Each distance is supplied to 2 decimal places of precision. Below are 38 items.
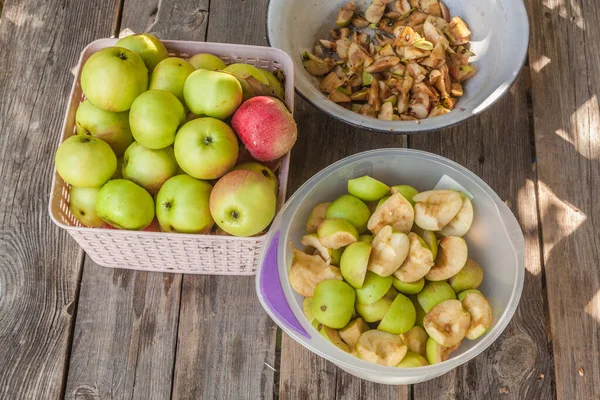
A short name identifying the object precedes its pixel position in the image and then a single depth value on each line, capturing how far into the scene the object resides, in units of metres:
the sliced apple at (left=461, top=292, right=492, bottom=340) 0.96
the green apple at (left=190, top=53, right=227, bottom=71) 1.04
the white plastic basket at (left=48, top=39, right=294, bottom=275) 0.94
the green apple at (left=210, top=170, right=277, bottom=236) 0.88
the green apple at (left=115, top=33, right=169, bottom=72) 1.01
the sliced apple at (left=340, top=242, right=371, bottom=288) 0.95
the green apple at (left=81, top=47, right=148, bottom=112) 0.92
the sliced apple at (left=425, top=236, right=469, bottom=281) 1.00
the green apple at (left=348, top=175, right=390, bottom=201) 1.04
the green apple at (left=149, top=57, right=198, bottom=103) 0.96
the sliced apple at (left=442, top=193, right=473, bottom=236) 1.04
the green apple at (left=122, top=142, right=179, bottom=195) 0.94
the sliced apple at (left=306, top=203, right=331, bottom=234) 1.06
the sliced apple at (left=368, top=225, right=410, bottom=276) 0.96
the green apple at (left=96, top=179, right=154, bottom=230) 0.90
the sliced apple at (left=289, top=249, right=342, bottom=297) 0.99
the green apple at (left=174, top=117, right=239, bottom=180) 0.89
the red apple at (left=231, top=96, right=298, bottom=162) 0.92
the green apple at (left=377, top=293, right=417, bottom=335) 0.96
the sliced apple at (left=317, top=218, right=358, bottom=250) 0.99
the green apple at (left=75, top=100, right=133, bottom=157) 0.96
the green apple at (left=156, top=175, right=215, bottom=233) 0.91
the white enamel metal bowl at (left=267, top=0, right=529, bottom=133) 1.07
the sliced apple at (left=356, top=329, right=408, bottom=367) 0.94
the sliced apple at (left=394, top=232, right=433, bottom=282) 0.97
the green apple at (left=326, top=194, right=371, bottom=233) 1.03
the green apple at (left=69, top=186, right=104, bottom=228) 0.95
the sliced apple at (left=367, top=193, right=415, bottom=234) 1.00
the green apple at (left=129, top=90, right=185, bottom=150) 0.89
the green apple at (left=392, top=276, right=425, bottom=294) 0.99
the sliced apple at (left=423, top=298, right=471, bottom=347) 0.95
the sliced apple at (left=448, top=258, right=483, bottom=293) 1.02
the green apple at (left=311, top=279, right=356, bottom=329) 0.95
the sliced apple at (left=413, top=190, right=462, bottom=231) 1.02
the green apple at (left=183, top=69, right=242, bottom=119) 0.92
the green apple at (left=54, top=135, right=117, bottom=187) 0.90
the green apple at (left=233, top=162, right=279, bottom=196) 0.95
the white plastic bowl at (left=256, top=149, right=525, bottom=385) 0.94
